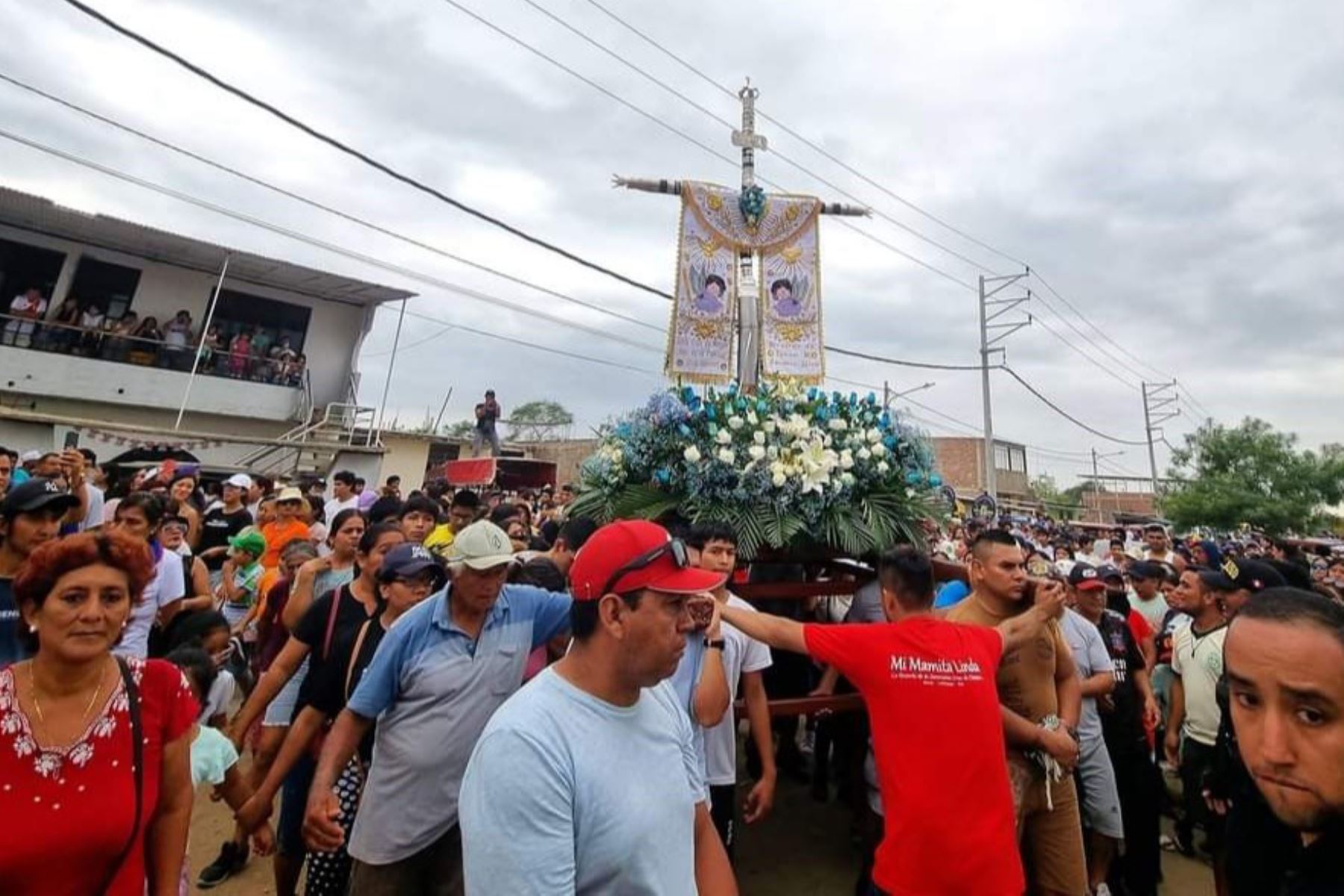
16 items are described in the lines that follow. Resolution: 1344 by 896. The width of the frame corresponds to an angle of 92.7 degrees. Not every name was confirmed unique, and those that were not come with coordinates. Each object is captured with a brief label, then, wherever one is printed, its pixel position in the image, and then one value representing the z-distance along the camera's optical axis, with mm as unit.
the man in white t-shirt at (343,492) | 7449
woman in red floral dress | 1640
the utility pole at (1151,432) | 34250
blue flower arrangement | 3203
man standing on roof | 16312
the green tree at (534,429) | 29562
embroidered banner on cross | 7219
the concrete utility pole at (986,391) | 20391
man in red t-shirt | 2301
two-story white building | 13633
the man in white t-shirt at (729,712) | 2887
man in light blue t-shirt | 1198
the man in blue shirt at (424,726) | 2240
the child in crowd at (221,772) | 2316
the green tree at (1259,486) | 26969
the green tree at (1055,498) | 43550
